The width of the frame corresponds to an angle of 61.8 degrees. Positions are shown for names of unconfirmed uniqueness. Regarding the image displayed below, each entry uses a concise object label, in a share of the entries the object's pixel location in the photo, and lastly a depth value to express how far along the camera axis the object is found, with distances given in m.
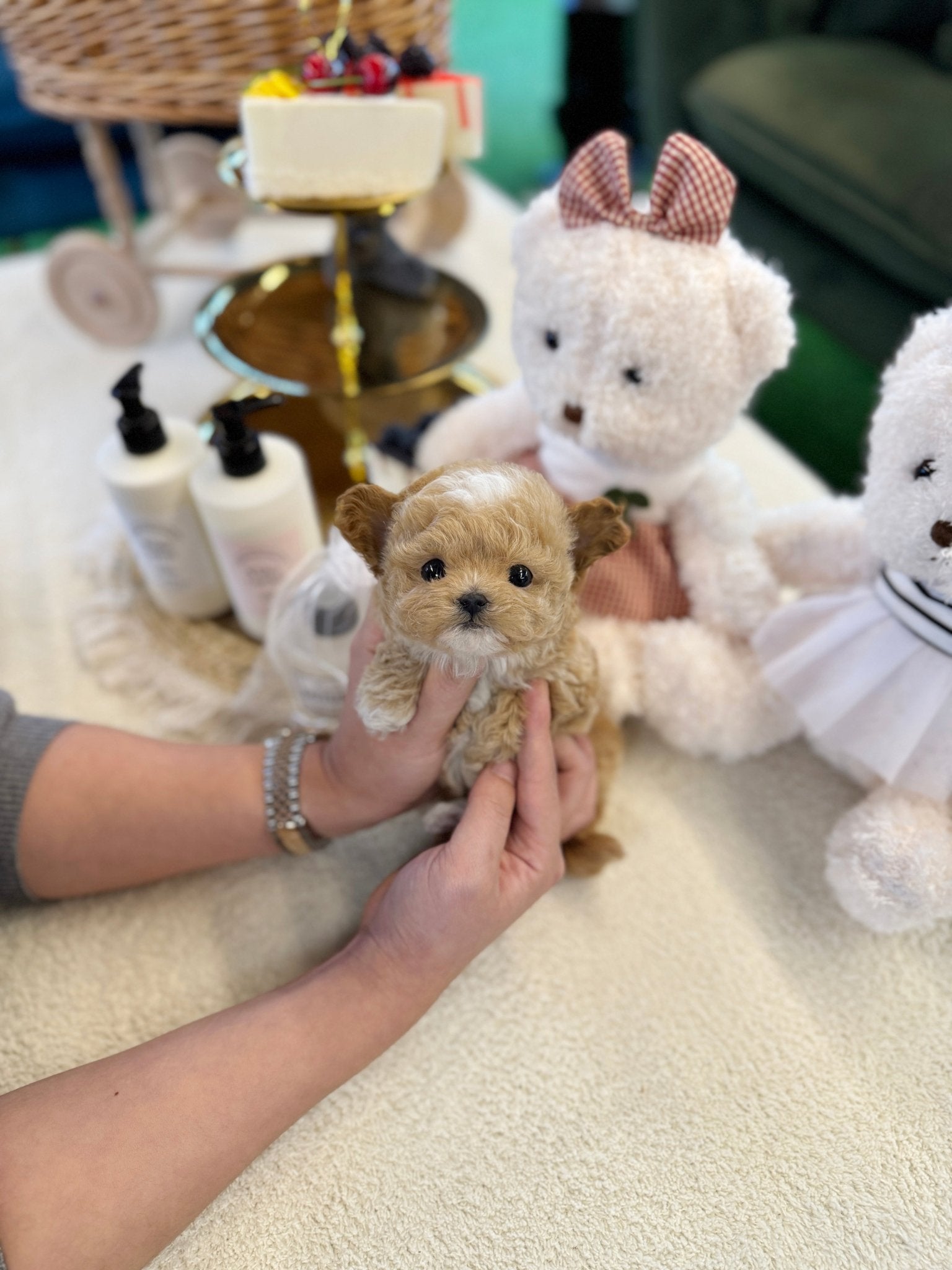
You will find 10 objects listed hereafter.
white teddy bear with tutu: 0.48
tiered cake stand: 0.85
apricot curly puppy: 0.38
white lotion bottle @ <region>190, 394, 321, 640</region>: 0.62
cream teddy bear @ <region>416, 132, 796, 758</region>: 0.52
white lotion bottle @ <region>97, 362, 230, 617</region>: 0.65
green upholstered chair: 1.02
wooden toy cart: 0.81
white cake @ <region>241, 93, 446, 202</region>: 0.64
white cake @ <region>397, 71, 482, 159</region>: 0.71
